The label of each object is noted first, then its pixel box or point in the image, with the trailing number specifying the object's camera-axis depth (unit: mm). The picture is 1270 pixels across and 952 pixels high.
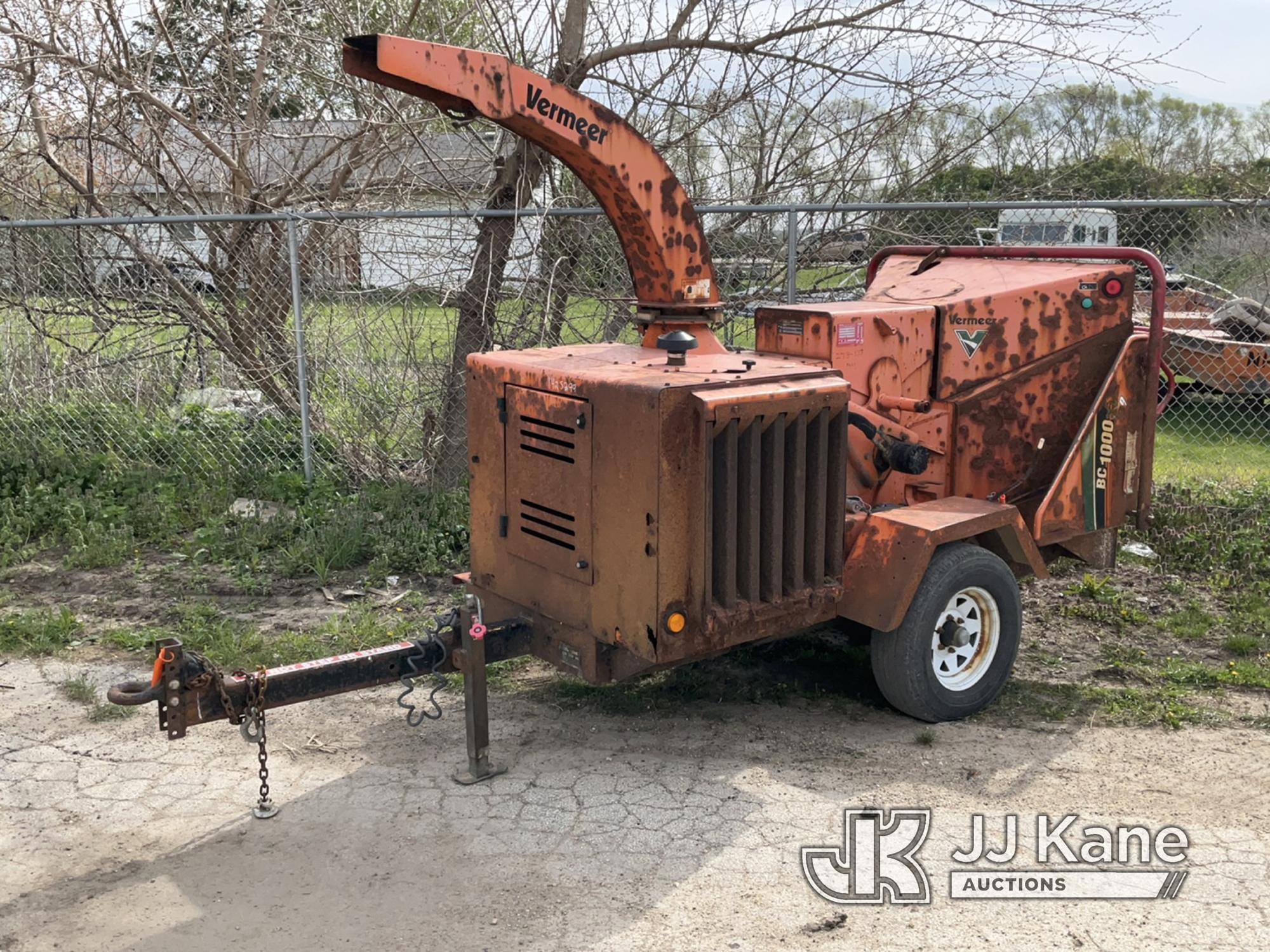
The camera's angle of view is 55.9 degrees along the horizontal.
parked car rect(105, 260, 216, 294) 8773
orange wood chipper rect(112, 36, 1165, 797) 4105
